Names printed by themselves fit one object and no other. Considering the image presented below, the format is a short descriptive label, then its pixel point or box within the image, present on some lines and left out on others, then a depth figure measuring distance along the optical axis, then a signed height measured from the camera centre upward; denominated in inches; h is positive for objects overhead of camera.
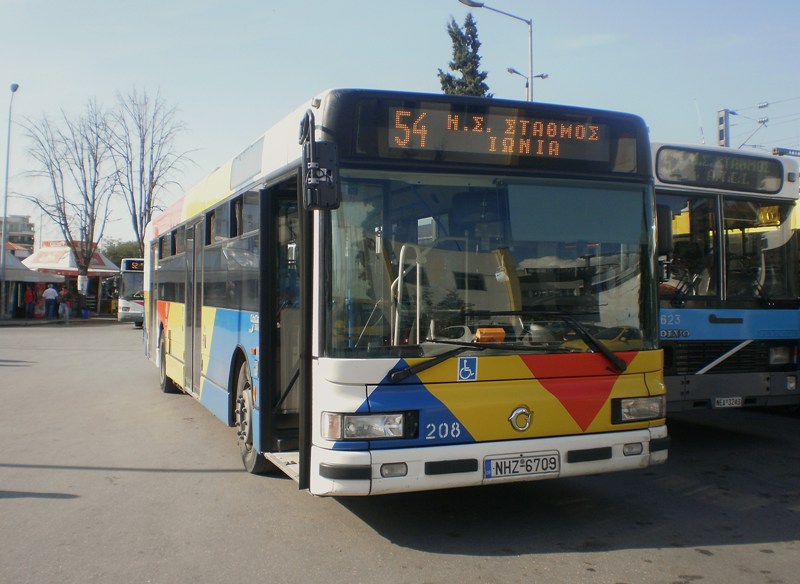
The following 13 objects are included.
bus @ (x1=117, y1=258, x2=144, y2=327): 1467.8 +19.0
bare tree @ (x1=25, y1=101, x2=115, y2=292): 1779.0 +234.5
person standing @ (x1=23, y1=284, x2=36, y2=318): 1638.3 +9.5
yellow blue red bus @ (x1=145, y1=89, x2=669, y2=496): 195.3 +2.1
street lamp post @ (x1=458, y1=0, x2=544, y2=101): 761.6 +284.2
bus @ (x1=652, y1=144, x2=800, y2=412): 313.1 +6.1
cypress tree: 1376.7 +427.3
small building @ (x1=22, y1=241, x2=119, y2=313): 1912.0 +96.3
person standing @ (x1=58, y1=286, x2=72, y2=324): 1549.0 -1.5
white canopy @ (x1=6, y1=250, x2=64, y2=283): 1541.3 +63.5
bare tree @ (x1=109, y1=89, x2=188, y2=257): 1899.6 +301.9
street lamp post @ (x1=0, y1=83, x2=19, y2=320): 1477.9 +76.5
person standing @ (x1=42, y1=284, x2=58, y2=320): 1584.6 +6.9
